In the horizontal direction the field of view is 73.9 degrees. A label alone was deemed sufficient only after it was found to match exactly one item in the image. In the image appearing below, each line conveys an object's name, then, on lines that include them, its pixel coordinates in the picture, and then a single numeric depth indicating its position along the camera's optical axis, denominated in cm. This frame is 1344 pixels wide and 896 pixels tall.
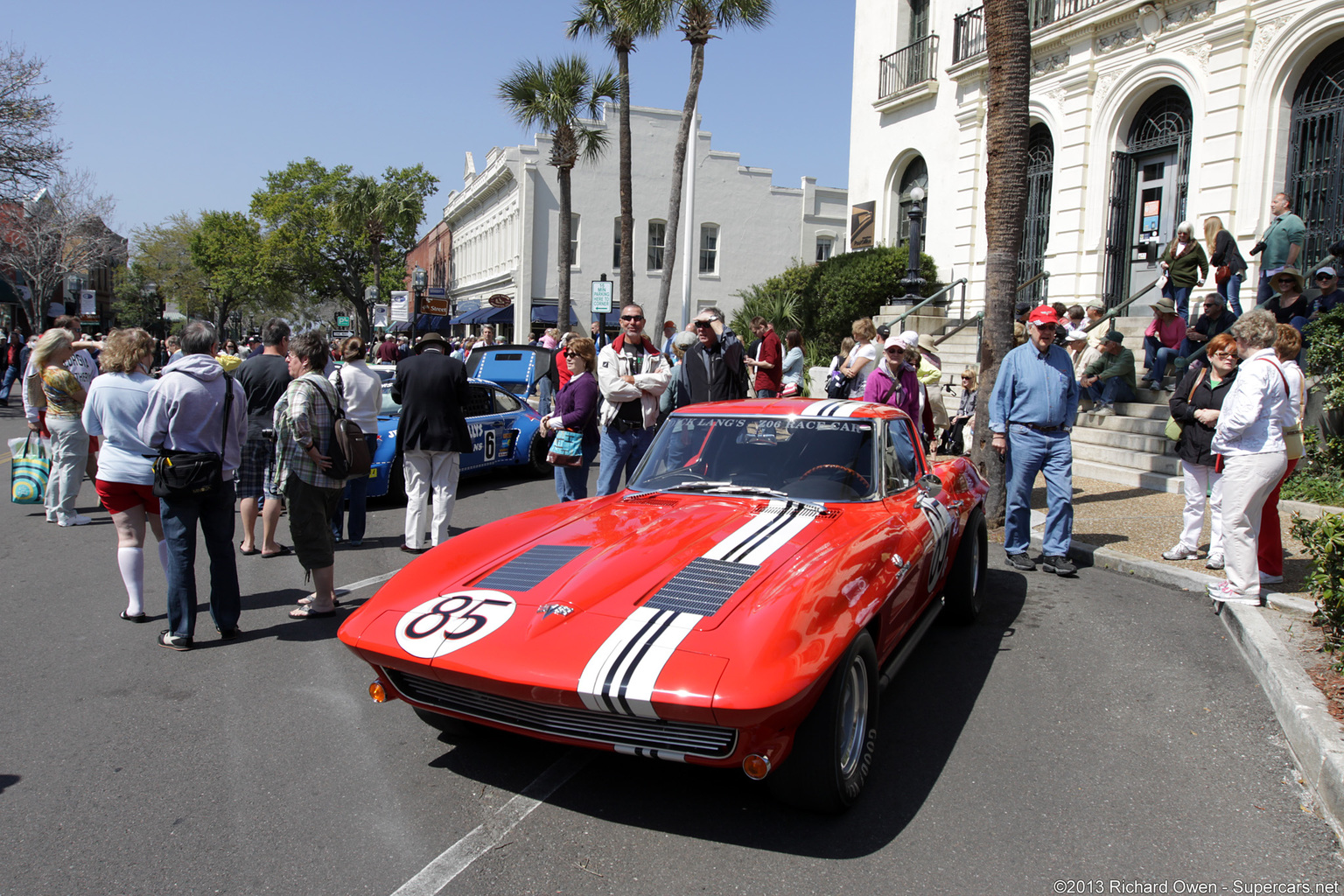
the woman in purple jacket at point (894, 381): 763
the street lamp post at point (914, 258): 1698
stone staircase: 1045
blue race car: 1020
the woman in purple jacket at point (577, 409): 727
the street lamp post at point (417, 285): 2888
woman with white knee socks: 529
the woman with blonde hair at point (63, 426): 827
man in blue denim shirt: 673
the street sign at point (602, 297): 1897
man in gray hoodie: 489
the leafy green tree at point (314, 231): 5172
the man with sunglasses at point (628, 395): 736
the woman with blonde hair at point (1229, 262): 1116
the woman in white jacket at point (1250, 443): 554
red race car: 286
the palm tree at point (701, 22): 1997
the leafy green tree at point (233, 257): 5353
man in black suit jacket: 712
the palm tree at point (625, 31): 2030
